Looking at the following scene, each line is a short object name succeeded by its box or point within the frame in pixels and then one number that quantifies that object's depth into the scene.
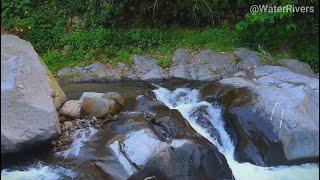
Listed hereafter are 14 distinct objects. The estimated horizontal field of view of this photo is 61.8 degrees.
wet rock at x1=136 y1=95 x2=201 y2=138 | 3.84
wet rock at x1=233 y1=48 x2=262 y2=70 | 5.32
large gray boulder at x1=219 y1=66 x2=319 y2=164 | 3.83
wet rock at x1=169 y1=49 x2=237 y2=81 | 5.27
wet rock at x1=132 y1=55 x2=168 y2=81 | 5.34
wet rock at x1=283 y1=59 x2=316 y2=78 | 5.18
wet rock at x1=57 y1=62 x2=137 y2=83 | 5.42
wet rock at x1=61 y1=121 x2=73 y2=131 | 3.87
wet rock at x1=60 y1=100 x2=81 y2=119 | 4.06
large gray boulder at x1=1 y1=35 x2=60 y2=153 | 3.41
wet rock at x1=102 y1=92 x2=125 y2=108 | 4.22
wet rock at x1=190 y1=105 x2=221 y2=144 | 4.15
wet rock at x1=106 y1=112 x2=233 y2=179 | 3.38
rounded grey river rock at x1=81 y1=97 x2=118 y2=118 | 4.03
